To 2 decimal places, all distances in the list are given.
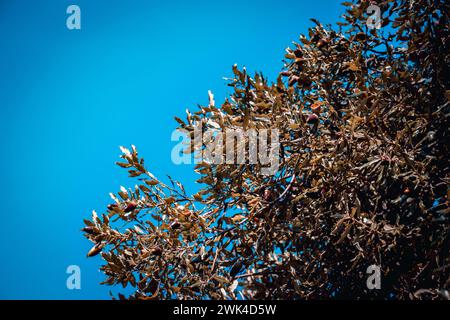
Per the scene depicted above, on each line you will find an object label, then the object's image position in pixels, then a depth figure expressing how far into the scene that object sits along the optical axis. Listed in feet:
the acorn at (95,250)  12.35
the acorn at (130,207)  12.42
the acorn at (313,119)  10.89
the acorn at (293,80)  13.54
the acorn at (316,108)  11.43
